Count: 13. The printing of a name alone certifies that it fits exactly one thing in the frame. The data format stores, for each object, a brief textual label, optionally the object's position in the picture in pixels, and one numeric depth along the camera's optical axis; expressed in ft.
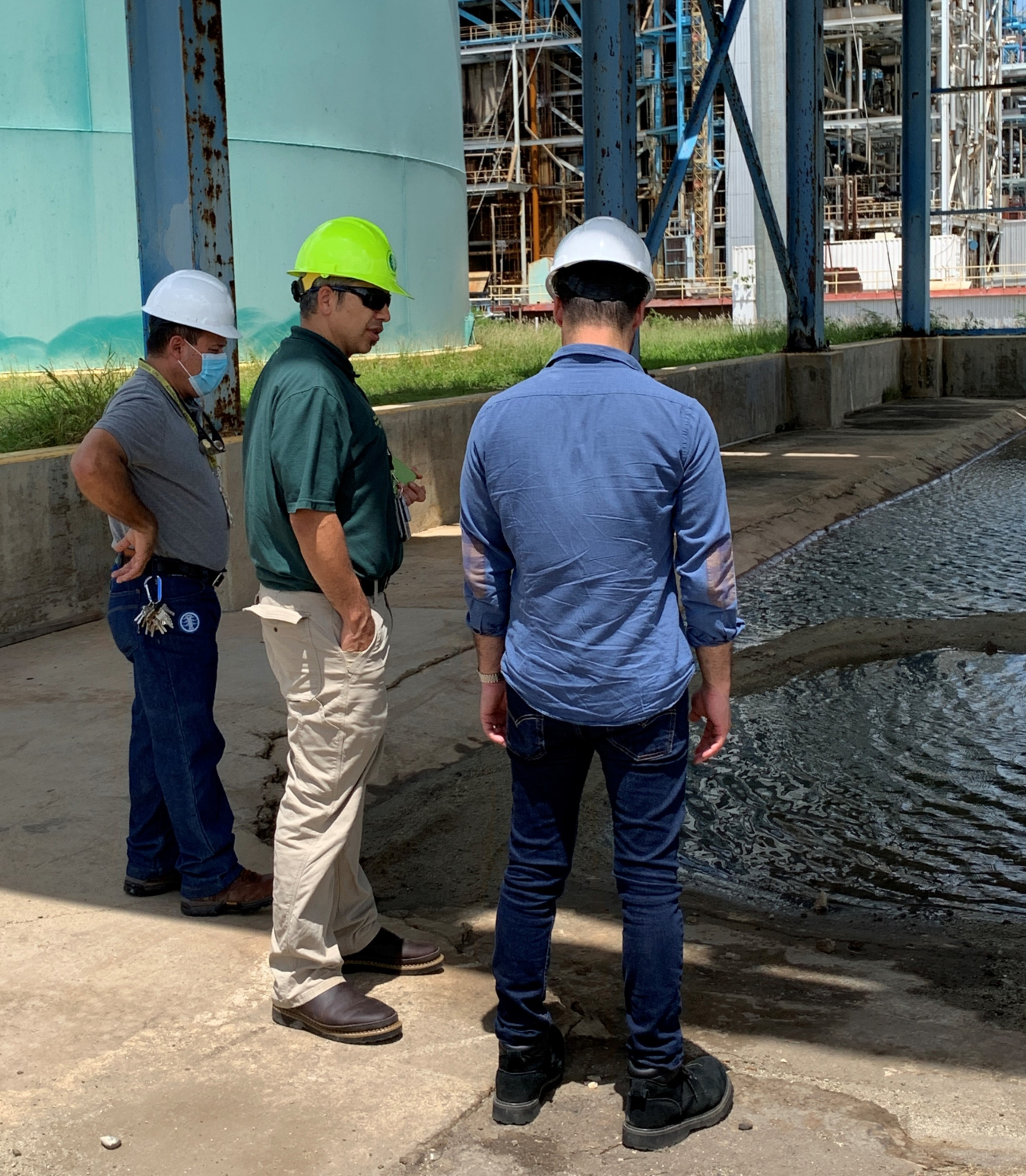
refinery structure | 146.51
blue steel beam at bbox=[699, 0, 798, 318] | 48.26
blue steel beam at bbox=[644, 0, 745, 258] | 45.78
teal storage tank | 55.67
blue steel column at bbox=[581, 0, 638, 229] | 39.27
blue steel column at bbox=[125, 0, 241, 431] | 23.35
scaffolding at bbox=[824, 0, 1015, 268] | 151.53
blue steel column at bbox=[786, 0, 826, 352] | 51.90
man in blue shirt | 9.48
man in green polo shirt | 11.19
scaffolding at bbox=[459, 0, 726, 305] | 150.10
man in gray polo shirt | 13.02
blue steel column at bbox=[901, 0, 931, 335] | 63.57
